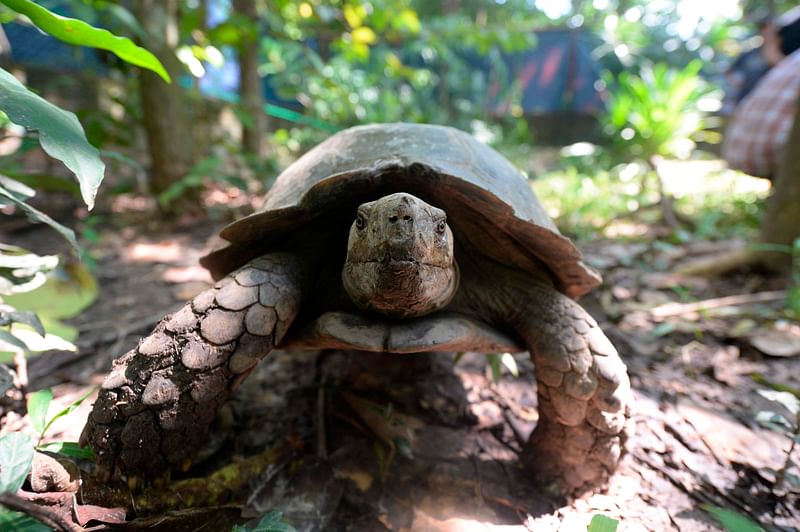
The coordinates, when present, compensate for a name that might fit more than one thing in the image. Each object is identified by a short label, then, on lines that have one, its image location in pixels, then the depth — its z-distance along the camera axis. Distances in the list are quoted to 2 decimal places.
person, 0.98
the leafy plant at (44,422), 0.27
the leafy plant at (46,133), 0.24
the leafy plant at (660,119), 1.26
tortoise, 0.27
